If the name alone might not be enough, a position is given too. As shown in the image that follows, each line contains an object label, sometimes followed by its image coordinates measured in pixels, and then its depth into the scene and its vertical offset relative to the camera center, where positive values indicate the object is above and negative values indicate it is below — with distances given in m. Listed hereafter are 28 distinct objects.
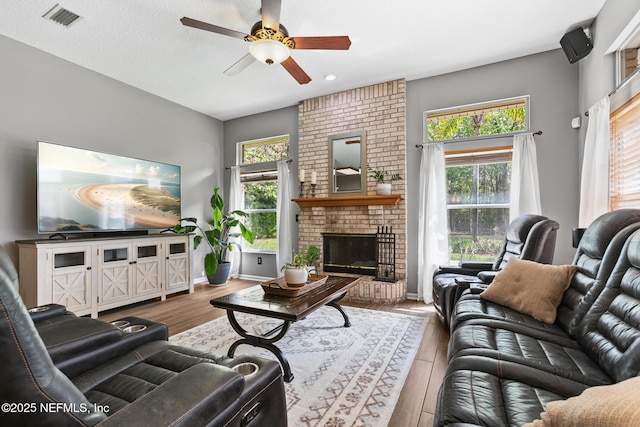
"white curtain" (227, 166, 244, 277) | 5.43 +0.23
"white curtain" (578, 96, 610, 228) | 2.58 +0.44
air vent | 2.64 +1.85
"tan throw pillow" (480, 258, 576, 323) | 1.84 -0.49
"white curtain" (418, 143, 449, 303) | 3.81 -0.03
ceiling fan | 2.26 +1.42
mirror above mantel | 4.32 +0.76
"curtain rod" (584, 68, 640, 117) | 2.18 +1.05
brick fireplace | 4.04 +0.84
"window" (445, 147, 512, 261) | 3.65 +0.17
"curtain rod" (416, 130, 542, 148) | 3.36 +0.95
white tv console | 2.93 -0.65
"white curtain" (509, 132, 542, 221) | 3.33 +0.42
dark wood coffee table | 2.00 -0.66
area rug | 1.72 -1.13
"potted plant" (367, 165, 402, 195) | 4.00 +0.51
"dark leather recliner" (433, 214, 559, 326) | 2.47 -0.37
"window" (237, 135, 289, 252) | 5.25 +0.55
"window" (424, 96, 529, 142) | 3.57 +1.21
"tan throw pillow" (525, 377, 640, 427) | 0.56 -0.40
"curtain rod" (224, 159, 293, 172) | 4.94 +0.92
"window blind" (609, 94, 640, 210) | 2.26 +0.48
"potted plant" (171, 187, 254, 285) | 4.71 -0.38
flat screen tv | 3.18 +0.28
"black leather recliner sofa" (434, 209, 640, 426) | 1.02 -0.63
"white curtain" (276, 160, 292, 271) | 4.89 -0.04
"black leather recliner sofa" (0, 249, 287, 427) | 0.65 -0.54
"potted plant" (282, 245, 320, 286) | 2.47 -0.49
